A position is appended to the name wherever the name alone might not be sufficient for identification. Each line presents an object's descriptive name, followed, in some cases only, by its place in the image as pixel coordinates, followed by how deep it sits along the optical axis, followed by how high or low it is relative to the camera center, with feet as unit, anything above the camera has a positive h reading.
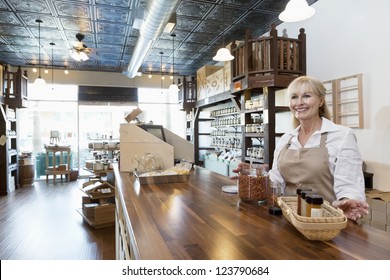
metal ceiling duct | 11.43 +5.48
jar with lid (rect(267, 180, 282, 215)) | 3.89 -0.96
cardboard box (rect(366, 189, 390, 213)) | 9.46 -2.24
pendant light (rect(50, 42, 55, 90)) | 23.78 +6.46
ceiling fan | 18.19 +5.90
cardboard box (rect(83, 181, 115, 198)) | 13.44 -2.60
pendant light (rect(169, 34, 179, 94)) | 20.94 +4.17
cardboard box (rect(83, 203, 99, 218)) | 13.27 -3.56
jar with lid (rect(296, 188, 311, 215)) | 3.35 -0.80
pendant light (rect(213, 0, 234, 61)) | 13.89 +4.14
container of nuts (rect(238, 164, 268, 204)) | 4.56 -0.80
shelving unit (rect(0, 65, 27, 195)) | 20.48 +1.17
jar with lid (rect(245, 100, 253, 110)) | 15.99 +1.89
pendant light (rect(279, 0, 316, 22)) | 8.82 +4.08
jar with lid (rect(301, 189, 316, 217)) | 3.22 -0.76
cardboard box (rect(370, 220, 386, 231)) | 9.52 -3.11
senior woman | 4.57 -0.31
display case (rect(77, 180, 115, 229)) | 12.80 -3.34
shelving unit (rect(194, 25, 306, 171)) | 13.69 +3.39
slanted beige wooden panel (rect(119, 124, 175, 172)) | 7.98 -0.29
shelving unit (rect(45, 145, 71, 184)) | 24.84 -2.73
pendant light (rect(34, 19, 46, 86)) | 16.29 +6.82
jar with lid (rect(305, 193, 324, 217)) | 3.07 -0.78
